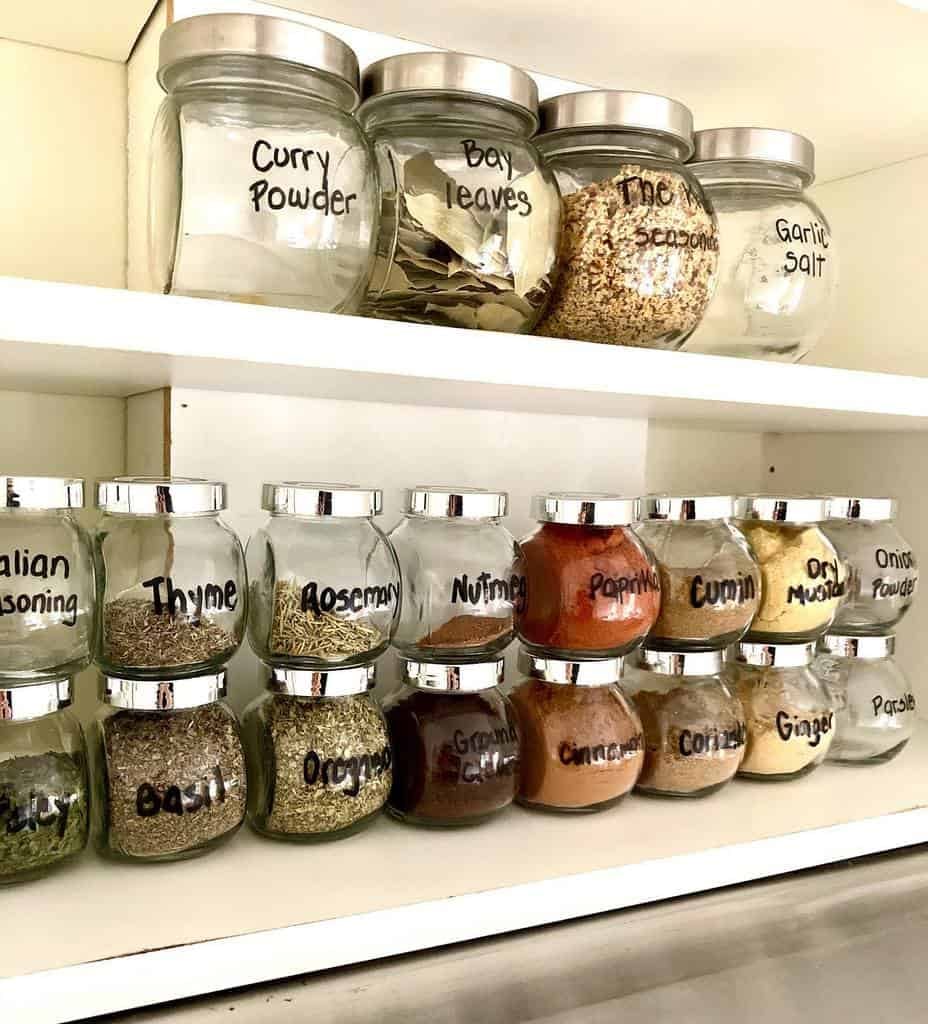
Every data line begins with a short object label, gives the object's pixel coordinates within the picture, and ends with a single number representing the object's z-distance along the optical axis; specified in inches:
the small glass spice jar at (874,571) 37.7
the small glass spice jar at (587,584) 29.5
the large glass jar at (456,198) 25.9
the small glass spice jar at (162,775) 24.1
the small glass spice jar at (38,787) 22.9
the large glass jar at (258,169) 23.7
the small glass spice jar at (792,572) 34.2
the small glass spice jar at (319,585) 26.2
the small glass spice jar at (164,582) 24.3
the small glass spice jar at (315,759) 25.9
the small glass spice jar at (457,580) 28.2
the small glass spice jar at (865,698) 37.1
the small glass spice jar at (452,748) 27.6
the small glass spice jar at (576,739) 29.2
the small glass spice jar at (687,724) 31.4
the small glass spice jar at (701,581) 32.0
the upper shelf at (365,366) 20.4
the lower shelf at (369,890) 20.8
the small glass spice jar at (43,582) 23.2
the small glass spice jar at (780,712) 33.7
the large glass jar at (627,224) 27.8
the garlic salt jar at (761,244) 32.5
